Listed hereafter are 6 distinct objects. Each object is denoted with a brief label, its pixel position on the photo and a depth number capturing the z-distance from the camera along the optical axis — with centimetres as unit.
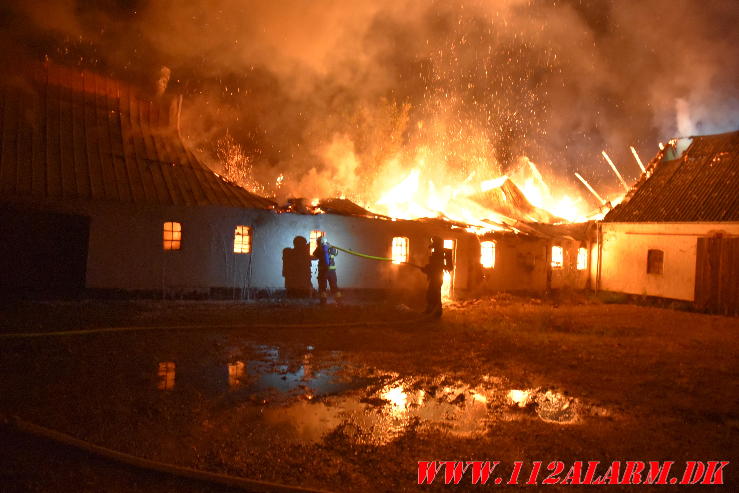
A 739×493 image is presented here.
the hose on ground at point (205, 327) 918
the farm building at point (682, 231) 1770
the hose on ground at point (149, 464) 410
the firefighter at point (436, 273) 1369
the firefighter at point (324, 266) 1520
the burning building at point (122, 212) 1406
